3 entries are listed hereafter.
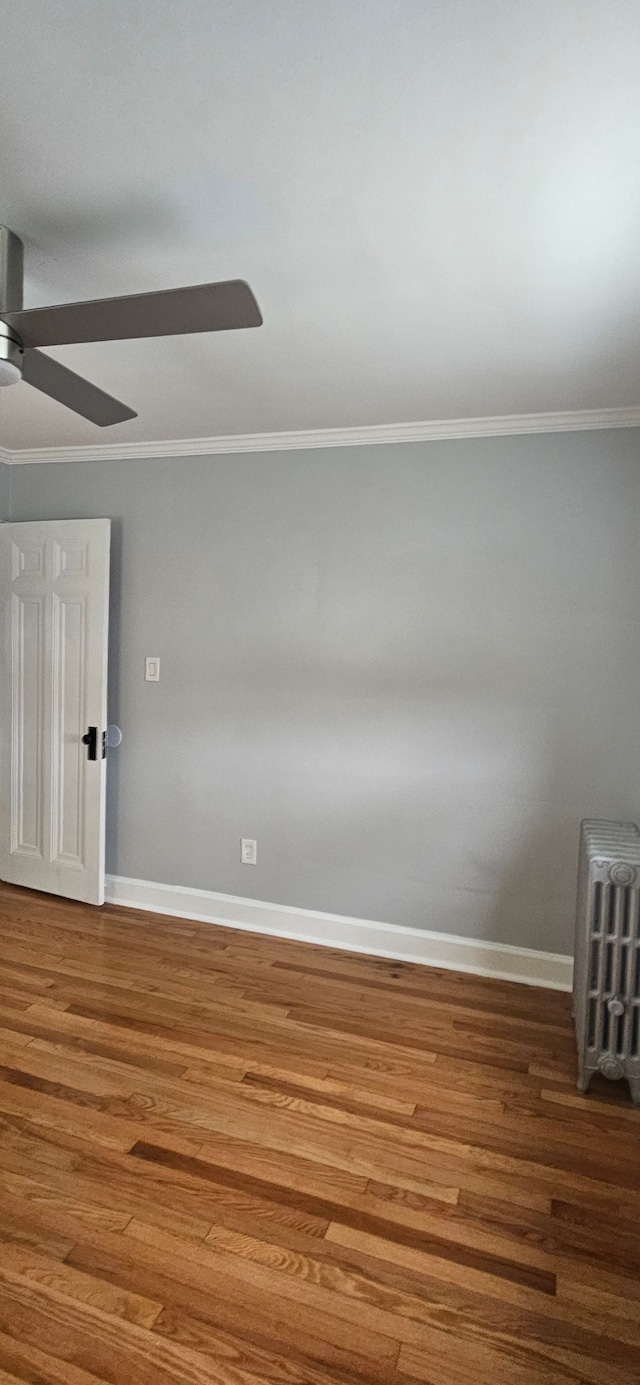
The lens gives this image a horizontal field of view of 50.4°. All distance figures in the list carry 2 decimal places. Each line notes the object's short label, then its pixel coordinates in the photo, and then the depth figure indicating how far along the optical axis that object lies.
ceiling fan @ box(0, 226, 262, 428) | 1.22
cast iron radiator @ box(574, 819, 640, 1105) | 2.13
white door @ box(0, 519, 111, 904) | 3.39
